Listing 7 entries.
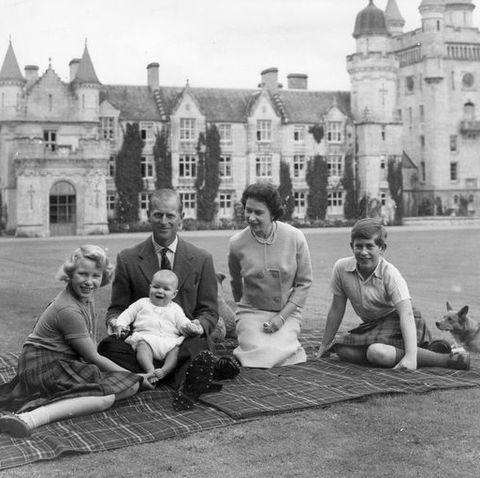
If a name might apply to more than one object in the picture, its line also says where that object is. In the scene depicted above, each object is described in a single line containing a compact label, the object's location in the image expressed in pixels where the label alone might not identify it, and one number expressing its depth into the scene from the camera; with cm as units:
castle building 4862
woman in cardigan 786
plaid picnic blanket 562
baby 698
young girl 629
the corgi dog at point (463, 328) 889
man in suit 718
